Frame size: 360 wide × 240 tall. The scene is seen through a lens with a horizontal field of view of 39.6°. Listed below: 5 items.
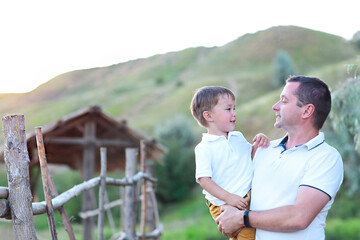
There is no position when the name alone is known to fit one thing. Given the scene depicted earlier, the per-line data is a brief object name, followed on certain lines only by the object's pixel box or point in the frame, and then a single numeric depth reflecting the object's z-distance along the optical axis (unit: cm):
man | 248
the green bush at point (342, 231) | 1511
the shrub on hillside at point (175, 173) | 2650
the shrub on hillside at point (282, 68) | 4912
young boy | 281
